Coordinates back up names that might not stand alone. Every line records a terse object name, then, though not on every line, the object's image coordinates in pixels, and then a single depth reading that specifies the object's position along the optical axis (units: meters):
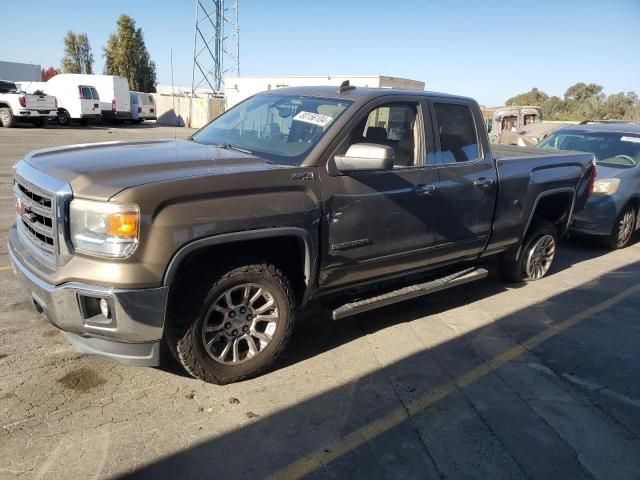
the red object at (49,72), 65.99
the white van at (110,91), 29.00
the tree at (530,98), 50.90
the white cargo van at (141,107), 33.38
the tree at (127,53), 49.19
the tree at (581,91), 47.19
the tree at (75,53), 57.84
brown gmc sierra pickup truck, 2.98
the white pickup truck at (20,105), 23.09
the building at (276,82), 24.12
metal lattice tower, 40.66
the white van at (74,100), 27.19
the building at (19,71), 42.37
